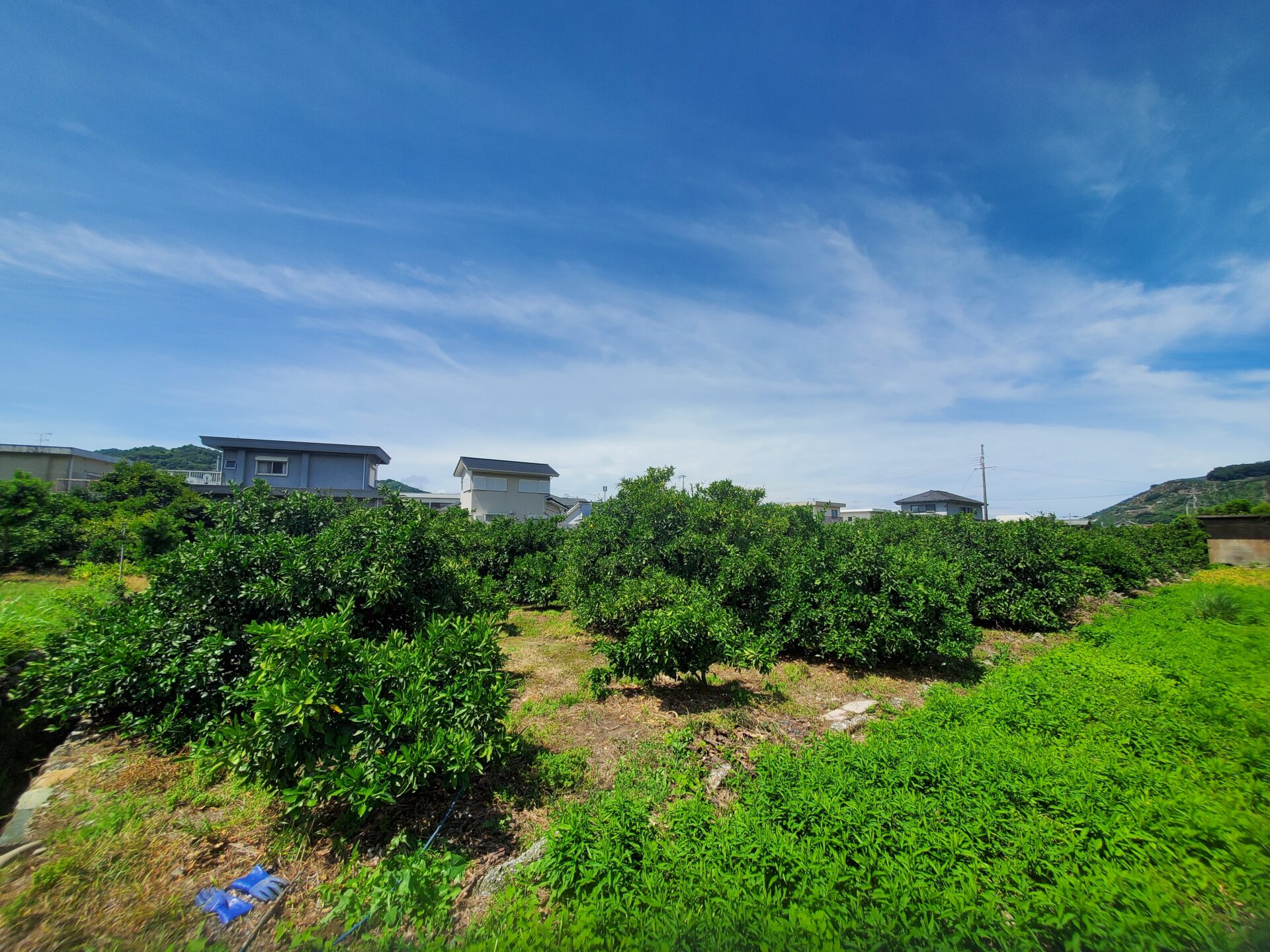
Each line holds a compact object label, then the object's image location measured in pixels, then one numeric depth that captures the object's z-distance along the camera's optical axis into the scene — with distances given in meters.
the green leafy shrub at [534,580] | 14.29
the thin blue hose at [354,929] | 2.69
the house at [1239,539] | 20.81
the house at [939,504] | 50.60
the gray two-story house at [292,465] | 25.08
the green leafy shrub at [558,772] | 4.45
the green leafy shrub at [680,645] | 6.25
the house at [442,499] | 39.12
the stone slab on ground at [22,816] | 3.40
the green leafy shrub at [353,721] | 3.40
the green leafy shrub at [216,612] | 4.71
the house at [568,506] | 36.78
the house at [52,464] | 21.44
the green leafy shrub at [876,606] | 7.86
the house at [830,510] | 50.23
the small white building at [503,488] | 30.03
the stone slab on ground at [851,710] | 6.27
